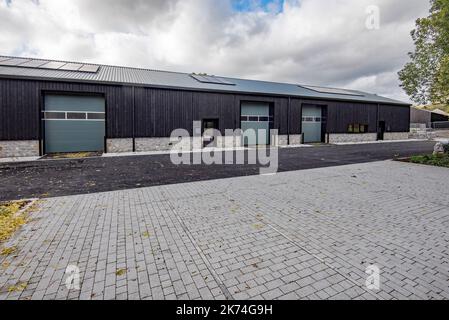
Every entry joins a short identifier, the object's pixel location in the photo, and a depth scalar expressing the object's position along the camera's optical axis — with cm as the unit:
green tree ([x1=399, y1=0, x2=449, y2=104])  1208
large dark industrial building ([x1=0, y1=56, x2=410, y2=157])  1528
